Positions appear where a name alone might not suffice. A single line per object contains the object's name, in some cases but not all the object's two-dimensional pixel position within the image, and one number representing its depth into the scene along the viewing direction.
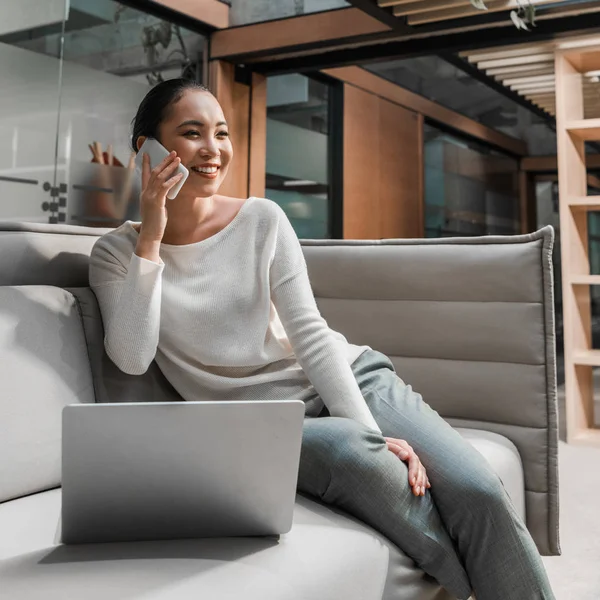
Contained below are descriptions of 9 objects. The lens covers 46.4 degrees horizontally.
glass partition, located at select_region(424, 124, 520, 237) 4.37
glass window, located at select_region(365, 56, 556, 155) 4.19
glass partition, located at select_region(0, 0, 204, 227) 2.97
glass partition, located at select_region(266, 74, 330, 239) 4.35
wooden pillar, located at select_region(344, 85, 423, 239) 4.55
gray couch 0.85
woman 1.07
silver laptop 0.84
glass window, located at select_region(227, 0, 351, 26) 3.77
